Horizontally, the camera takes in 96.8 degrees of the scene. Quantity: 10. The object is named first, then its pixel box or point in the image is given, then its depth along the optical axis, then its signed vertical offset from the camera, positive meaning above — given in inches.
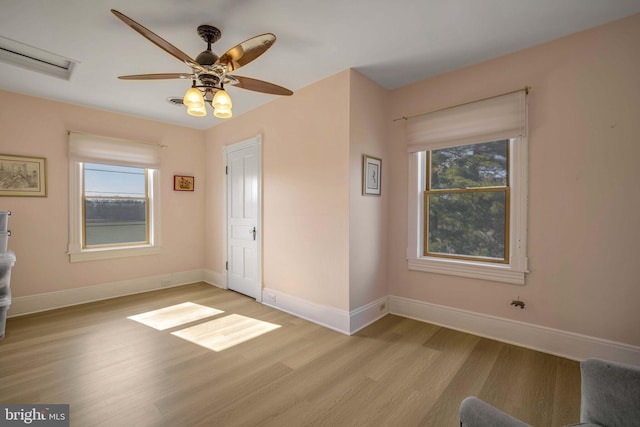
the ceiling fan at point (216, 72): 72.3 +40.6
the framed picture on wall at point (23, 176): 134.9 +16.3
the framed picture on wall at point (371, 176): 123.8 +15.4
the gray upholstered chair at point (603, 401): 39.9 -28.7
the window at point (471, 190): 105.8 +8.3
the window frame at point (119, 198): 159.8 +0.2
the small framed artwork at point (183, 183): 190.7 +18.4
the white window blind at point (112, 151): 153.3 +33.8
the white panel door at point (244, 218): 160.4 -5.0
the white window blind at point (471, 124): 104.2 +34.9
